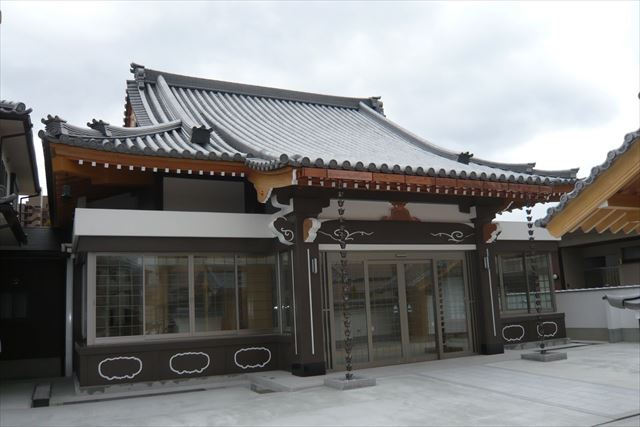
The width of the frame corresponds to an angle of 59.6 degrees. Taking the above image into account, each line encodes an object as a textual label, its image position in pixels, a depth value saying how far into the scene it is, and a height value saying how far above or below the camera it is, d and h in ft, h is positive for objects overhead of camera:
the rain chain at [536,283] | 34.67 +0.33
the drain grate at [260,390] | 27.86 -4.42
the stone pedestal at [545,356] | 32.68 -4.06
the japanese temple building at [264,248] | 29.22 +3.03
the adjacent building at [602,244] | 11.98 +1.71
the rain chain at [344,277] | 27.99 +1.09
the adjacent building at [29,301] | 37.96 +0.77
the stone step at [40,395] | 26.89 -4.22
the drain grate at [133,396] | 27.12 -4.36
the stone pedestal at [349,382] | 26.50 -4.08
